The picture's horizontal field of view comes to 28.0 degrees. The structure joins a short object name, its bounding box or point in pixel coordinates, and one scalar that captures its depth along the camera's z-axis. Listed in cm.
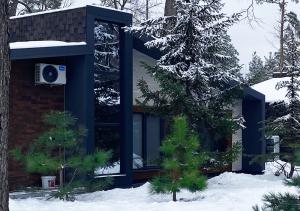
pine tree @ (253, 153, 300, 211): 569
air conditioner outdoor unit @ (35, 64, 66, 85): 1310
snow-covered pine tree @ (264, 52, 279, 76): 5203
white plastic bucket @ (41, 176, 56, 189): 1321
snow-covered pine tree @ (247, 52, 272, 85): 7050
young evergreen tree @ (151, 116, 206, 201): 1122
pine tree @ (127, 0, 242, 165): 1416
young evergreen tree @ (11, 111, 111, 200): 1125
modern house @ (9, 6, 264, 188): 1310
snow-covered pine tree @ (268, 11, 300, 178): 1681
